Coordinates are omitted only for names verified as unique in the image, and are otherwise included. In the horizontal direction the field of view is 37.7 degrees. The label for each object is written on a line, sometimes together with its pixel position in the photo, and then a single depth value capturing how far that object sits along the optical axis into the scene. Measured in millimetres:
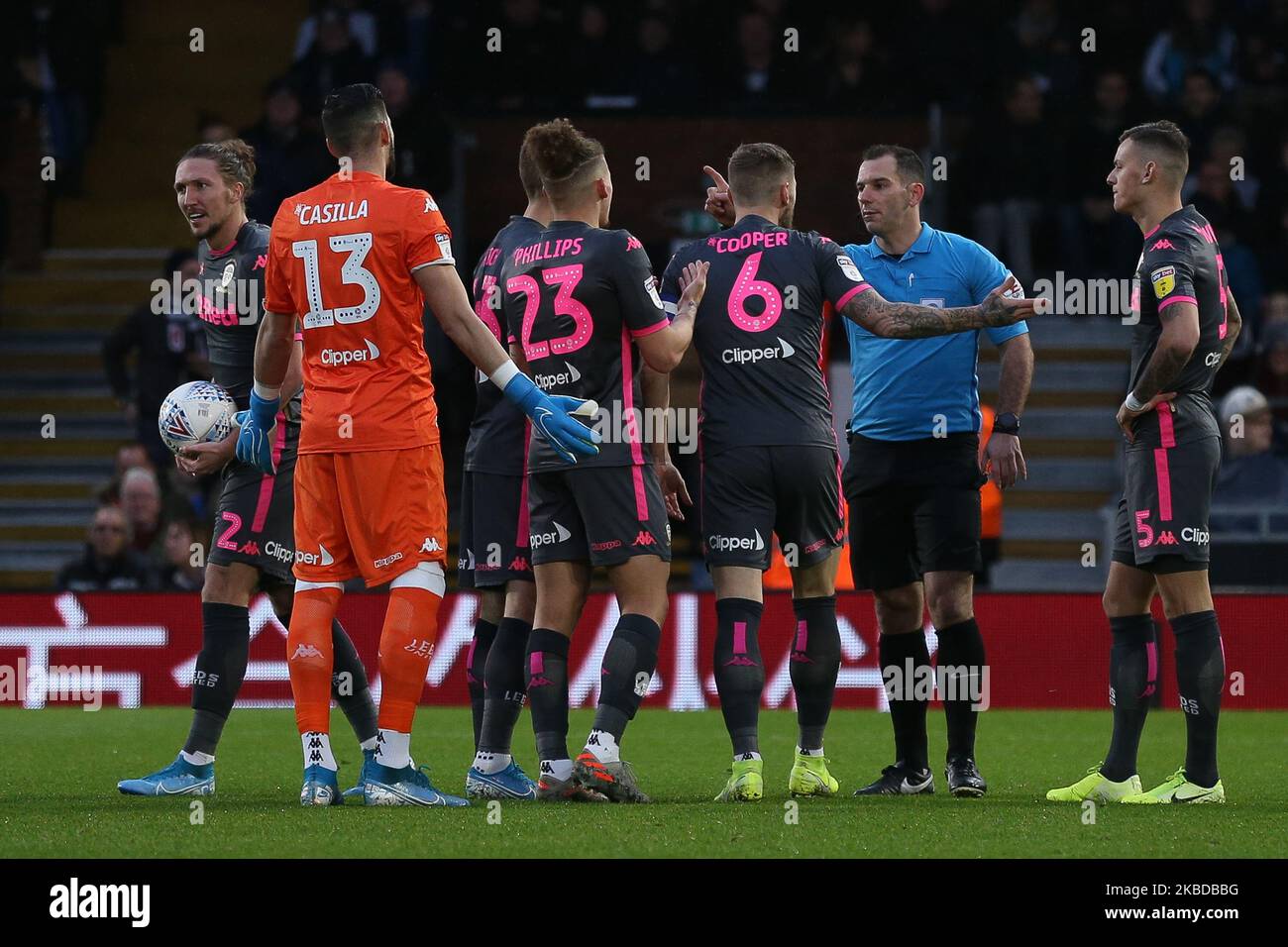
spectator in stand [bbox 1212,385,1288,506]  13008
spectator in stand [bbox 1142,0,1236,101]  16000
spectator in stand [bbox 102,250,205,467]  13859
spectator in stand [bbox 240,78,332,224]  14703
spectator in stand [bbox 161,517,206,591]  12617
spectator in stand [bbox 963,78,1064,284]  15078
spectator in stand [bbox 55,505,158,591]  12359
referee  6613
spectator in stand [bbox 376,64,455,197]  14594
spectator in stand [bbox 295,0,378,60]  16172
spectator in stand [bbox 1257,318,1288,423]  14258
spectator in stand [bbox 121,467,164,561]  13281
